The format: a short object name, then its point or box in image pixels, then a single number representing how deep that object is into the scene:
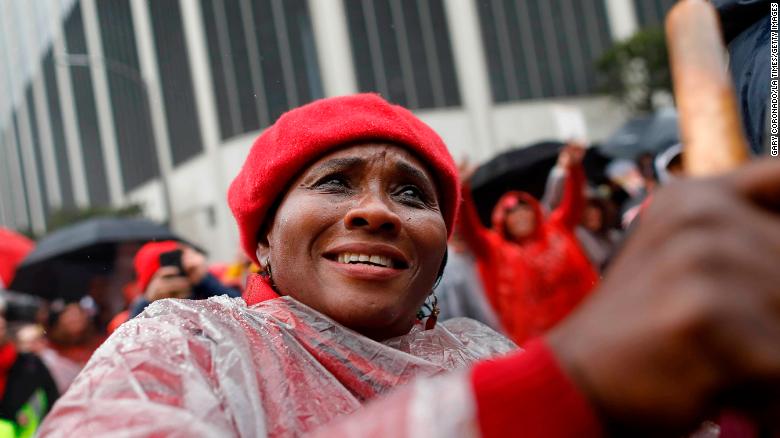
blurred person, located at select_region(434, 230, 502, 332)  4.20
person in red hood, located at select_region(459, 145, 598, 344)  4.50
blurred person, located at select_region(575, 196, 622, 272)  5.42
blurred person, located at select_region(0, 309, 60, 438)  3.80
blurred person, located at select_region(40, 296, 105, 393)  4.66
